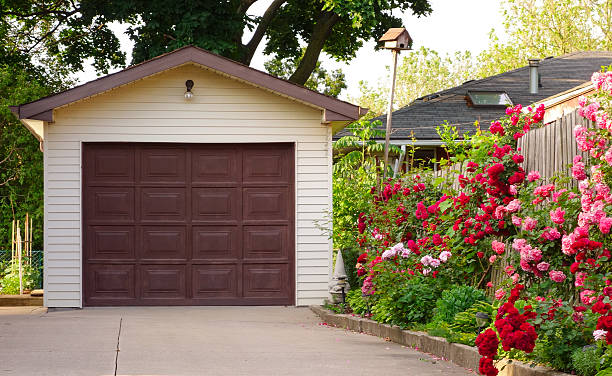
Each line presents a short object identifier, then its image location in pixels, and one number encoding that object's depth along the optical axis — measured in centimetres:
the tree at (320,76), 4450
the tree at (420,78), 6788
